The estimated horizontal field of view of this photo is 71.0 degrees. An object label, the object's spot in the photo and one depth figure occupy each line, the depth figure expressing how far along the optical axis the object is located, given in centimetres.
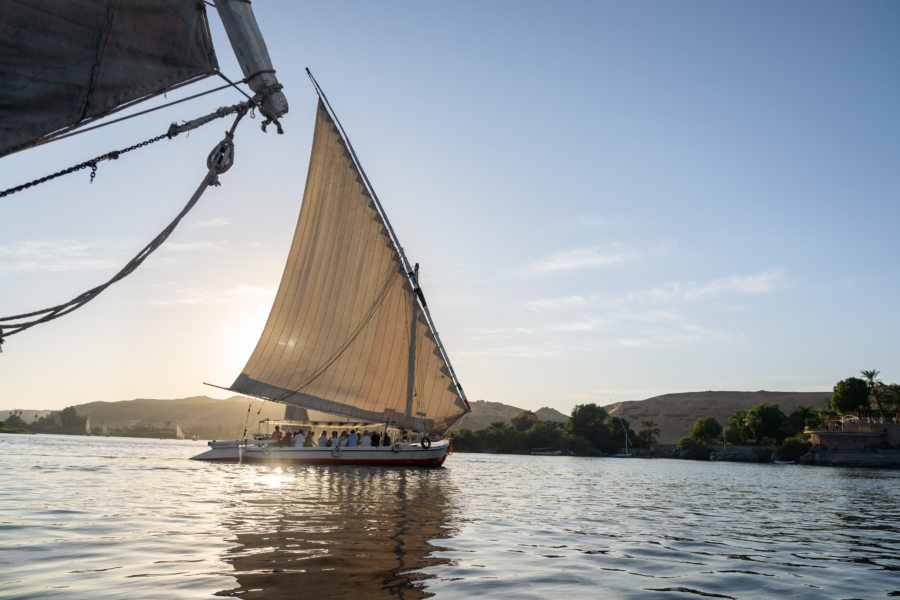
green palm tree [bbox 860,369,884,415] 12669
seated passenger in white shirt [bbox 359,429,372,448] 4288
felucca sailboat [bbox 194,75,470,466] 3747
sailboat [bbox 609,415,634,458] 15500
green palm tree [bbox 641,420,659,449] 17100
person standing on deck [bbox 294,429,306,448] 4288
